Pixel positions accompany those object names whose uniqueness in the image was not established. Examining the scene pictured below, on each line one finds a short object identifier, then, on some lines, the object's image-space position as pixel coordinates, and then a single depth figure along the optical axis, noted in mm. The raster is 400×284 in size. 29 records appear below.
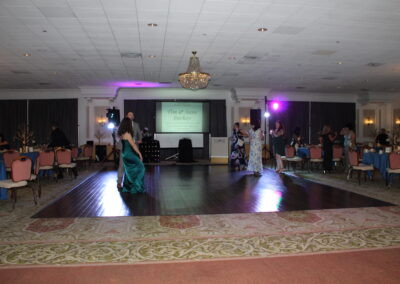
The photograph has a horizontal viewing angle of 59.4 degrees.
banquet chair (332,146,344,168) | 10961
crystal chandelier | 8742
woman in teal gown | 6816
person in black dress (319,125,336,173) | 10531
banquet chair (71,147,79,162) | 10257
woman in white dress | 9531
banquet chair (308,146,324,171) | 10547
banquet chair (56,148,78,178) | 8805
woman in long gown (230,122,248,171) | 11188
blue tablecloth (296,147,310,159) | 11256
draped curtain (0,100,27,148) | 16125
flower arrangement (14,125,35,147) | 15580
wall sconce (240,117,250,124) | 16439
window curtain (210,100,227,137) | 16750
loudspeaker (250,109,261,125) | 9469
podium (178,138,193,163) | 14453
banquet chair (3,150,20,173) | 7307
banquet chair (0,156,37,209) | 5684
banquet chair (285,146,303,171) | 11023
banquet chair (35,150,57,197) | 8219
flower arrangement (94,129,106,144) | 15717
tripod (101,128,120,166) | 13943
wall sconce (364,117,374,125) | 18328
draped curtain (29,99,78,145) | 16219
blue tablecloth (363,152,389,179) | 8047
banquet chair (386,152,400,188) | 7629
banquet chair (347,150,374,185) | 8258
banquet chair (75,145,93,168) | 11508
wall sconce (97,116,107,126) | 15745
